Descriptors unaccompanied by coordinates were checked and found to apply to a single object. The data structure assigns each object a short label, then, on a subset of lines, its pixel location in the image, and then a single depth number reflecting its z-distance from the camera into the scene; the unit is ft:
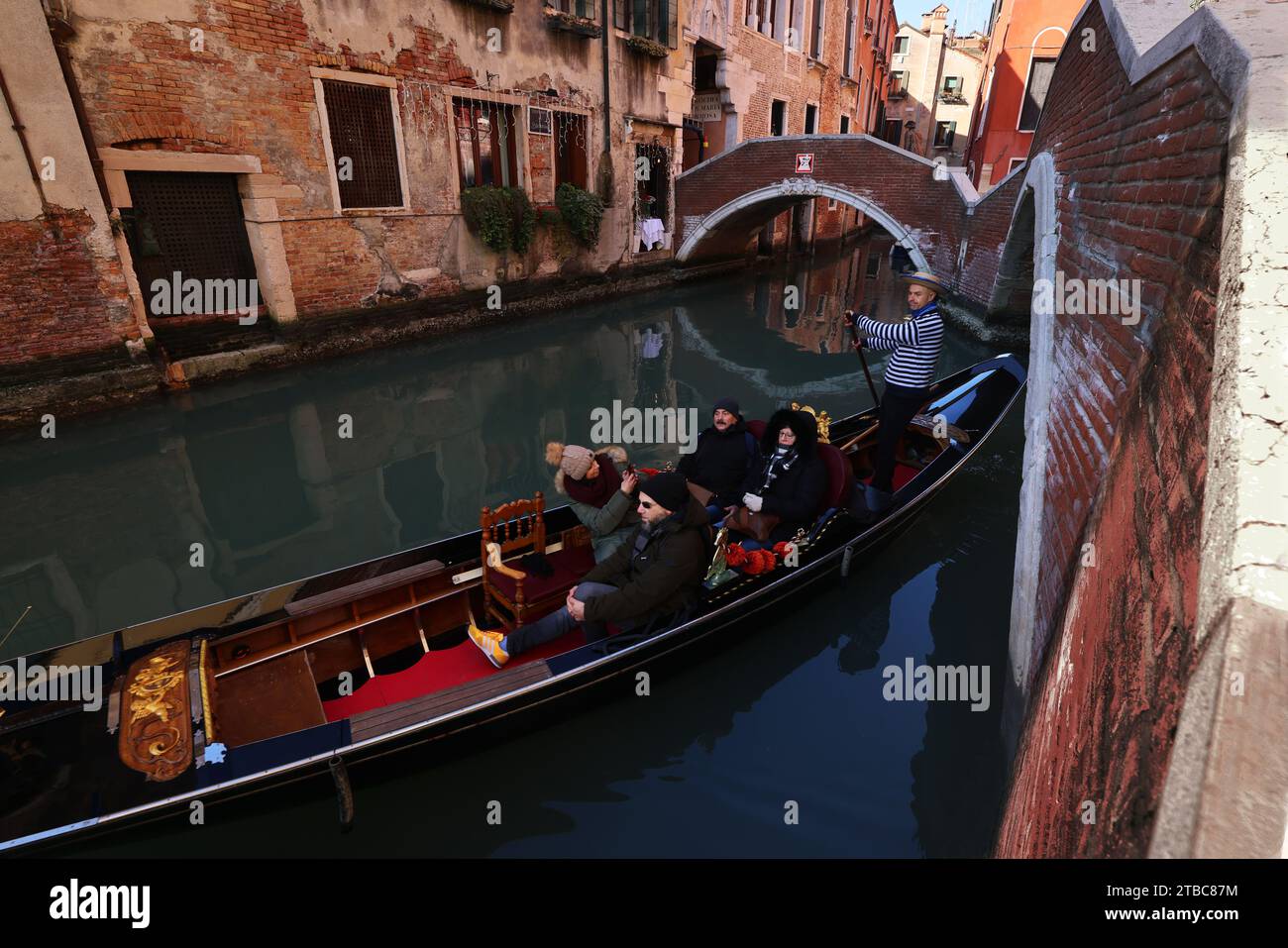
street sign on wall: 43.39
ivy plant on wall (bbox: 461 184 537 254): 28.04
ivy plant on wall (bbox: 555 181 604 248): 32.30
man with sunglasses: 8.49
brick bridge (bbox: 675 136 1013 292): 33.14
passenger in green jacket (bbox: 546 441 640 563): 9.63
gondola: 6.59
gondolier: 12.25
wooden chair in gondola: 9.49
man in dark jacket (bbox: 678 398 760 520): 11.73
